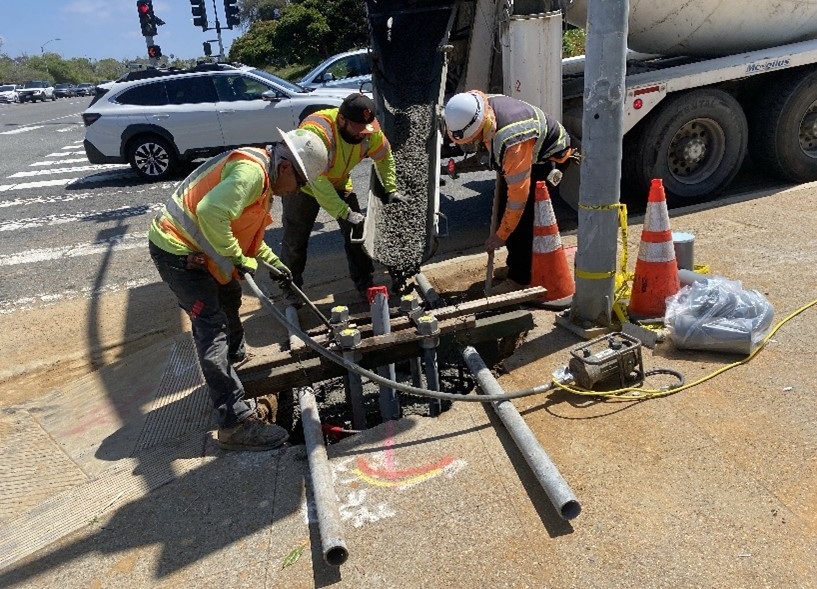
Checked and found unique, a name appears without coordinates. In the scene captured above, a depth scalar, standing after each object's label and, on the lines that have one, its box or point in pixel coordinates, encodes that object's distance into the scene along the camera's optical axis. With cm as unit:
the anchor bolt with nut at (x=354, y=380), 367
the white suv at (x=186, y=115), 1091
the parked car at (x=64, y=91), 4645
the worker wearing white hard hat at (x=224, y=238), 333
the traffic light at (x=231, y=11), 2081
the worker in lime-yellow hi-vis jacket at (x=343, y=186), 449
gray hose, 333
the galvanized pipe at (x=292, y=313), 470
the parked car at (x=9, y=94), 3947
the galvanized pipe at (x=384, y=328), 384
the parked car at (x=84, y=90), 4844
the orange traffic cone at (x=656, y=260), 418
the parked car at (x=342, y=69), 1316
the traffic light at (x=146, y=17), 1735
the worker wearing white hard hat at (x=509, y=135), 437
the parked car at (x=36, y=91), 4069
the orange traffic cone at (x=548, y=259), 468
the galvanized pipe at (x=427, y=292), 484
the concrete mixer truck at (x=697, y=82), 641
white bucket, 461
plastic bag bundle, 371
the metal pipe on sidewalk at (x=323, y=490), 258
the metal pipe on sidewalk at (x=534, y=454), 266
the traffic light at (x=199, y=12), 2009
